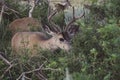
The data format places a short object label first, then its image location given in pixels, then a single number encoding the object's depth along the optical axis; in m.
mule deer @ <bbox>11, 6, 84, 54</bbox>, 12.22
